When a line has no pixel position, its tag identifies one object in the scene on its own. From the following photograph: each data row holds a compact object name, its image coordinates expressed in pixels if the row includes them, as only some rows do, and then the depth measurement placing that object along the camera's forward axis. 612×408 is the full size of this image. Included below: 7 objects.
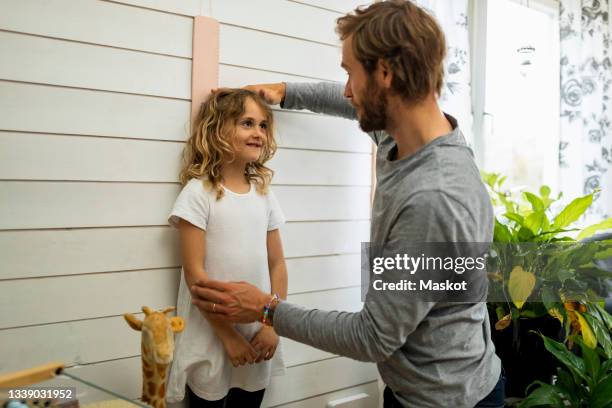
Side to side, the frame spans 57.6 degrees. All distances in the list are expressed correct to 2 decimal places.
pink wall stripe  1.59
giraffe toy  1.16
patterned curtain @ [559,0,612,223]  3.05
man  1.16
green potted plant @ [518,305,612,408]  1.78
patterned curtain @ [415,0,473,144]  2.33
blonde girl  1.51
